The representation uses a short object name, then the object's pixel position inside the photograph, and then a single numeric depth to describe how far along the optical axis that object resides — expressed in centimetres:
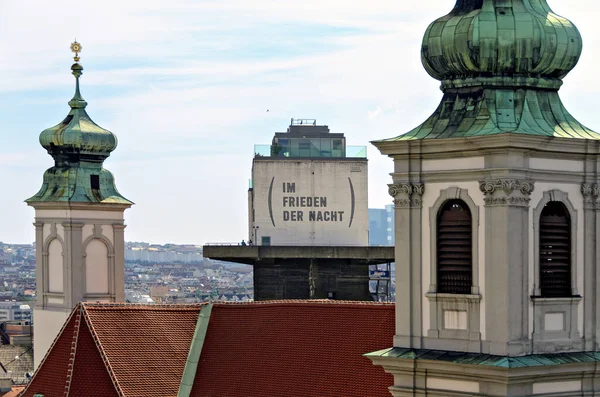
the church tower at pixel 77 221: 7394
